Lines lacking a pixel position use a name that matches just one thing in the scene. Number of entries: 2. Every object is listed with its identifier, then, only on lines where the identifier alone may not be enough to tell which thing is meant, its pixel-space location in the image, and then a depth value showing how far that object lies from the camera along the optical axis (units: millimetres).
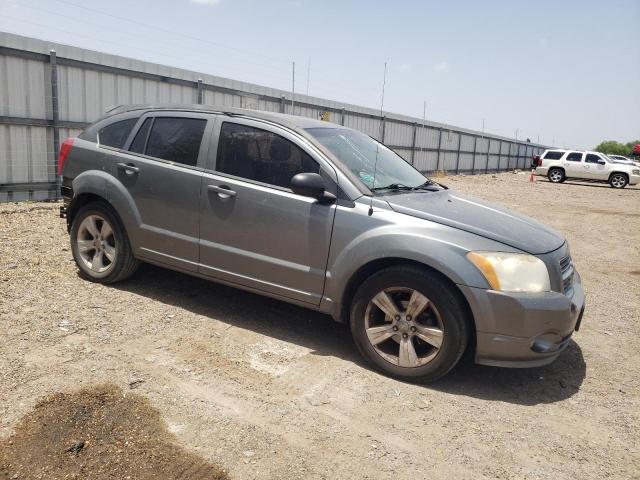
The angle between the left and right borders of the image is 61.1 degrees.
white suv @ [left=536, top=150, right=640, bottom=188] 26562
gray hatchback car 3459
